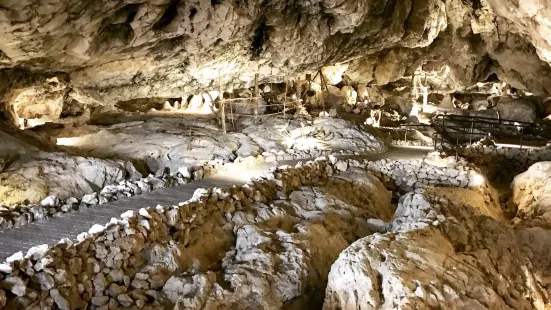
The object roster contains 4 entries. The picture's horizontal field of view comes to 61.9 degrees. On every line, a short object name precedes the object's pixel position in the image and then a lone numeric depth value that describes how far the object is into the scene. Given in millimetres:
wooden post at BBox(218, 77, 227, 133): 19547
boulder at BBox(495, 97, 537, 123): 27828
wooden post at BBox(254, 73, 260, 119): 20859
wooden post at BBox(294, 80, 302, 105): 27884
